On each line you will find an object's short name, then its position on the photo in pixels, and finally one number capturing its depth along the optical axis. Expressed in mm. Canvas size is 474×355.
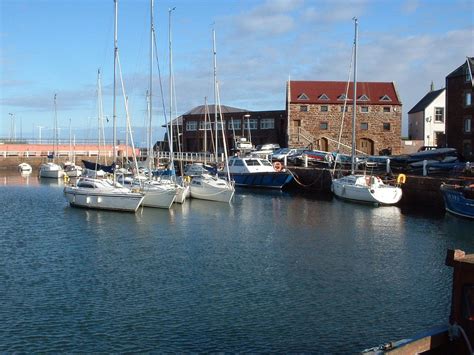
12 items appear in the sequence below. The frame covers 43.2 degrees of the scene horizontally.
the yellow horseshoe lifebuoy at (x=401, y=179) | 41156
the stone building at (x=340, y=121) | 74000
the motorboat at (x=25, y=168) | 84262
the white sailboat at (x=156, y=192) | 37062
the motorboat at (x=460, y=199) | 33062
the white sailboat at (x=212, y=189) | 42219
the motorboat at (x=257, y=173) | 54688
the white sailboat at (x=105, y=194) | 35250
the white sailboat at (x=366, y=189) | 40000
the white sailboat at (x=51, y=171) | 73938
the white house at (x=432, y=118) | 75375
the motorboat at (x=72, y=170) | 73006
